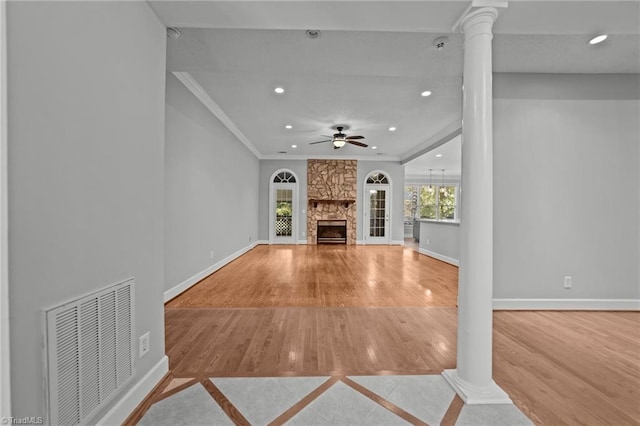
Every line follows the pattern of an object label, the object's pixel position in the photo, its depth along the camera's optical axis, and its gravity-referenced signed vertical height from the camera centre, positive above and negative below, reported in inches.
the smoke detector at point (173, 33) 91.0 +62.6
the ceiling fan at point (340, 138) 213.3 +60.9
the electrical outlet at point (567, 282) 118.3 -31.0
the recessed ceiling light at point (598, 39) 91.2 +62.3
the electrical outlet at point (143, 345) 62.1 -32.2
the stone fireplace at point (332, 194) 335.0 +23.4
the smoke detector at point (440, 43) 93.7 +62.0
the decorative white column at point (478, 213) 62.7 -0.1
